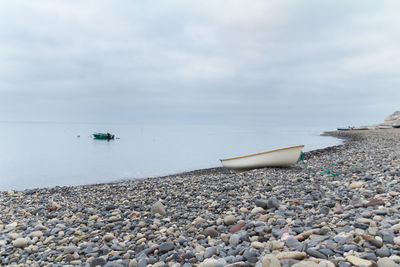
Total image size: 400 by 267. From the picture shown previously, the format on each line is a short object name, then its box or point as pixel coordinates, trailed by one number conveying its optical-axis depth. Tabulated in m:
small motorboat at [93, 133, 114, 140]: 73.50
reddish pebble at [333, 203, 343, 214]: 6.06
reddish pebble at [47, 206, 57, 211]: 9.14
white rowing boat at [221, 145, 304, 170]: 15.48
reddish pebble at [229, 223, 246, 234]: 5.92
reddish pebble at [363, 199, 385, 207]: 6.09
